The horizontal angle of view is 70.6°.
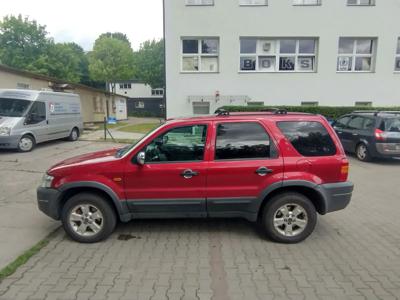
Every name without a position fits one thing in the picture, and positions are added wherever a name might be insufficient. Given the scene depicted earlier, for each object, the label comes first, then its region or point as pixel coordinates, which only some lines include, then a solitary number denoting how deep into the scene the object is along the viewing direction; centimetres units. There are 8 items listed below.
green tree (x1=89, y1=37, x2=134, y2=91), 3897
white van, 998
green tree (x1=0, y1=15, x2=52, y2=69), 3888
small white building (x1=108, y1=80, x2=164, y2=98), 4750
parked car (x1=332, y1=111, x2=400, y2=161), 854
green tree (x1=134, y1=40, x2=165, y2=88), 4291
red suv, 370
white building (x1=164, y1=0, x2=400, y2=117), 1446
